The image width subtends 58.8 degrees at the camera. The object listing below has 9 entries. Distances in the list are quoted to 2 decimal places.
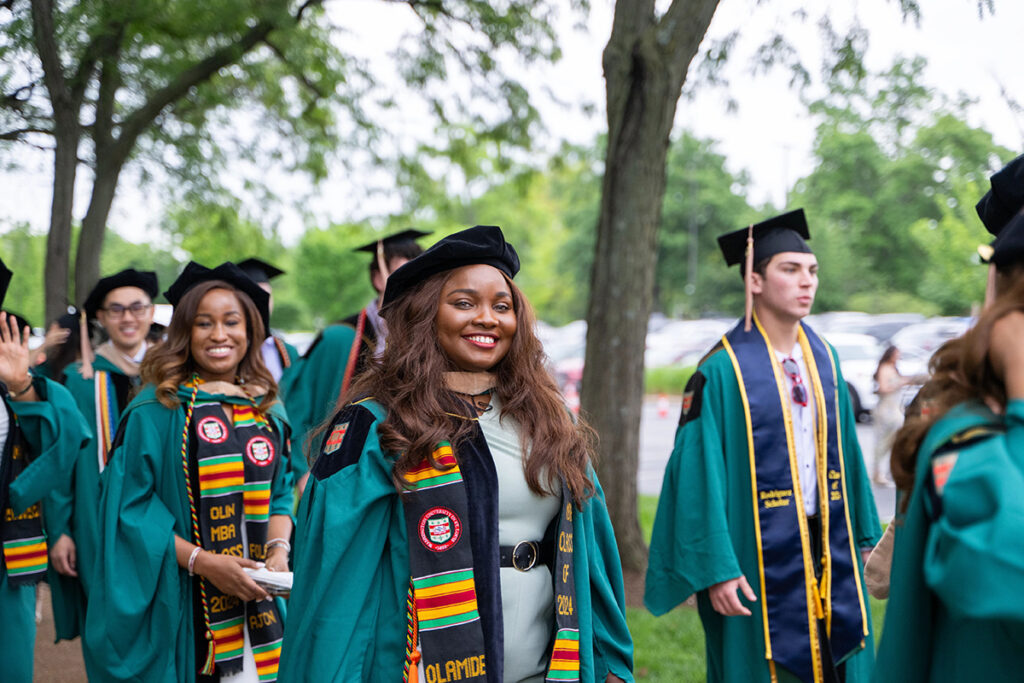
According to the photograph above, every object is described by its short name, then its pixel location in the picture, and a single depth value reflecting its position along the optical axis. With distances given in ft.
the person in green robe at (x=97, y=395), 13.80
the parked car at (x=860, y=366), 57.21
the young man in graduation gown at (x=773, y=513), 12.34
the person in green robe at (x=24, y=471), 11.60
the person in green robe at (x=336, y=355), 17.42
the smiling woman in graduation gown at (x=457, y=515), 7.57
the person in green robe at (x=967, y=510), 5.15
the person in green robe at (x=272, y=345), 20.58
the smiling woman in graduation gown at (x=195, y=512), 10.86
